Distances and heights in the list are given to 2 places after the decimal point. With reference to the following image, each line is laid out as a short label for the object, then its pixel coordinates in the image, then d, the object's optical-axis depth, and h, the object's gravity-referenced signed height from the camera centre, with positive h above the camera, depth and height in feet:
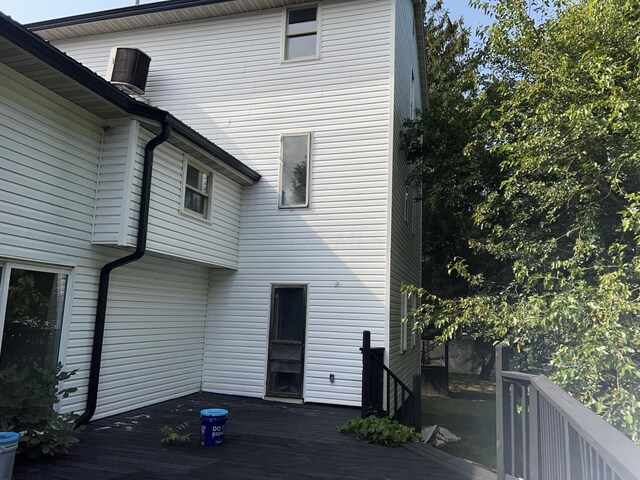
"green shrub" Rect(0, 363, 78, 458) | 13.66 -3.47
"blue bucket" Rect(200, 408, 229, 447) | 16.42 -4.35
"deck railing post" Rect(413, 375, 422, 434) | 26.11 -5.59
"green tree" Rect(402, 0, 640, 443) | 19.77 +6.52
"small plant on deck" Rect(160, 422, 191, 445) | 16.37 -4.73
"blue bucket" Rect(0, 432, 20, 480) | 11.26 -3.81
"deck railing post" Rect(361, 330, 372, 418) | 20.08 -2.78
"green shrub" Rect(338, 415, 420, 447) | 17.60 -4.67
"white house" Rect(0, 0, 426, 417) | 17.37 +5.30
